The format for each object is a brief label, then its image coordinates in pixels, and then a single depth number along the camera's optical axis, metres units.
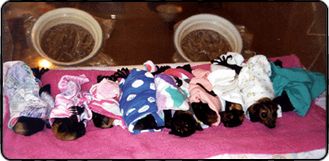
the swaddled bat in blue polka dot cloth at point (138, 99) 1.18
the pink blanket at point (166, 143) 1.19
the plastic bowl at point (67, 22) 1.68
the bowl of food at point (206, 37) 1.77
